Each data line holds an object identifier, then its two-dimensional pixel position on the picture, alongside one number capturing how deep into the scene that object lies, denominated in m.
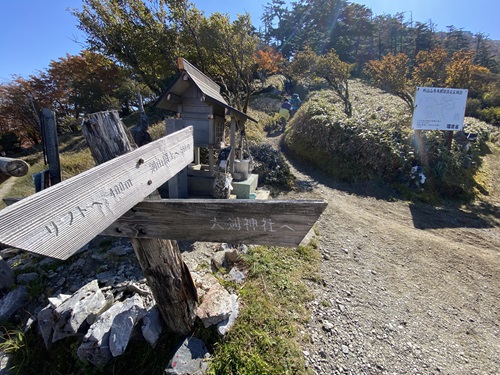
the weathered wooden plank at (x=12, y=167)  1.78
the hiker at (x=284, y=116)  15.97
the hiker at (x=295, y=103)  18.85
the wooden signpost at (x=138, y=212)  0.84
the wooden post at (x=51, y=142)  2.64
